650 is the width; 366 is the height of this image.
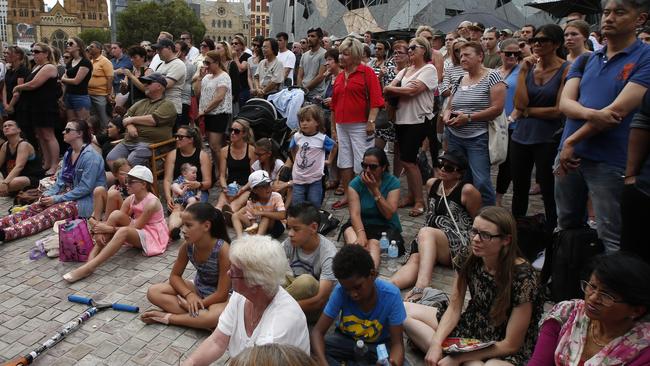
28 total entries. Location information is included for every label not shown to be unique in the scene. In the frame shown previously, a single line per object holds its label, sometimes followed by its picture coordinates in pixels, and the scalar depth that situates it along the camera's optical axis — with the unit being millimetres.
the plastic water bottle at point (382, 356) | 3054
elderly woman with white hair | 2713
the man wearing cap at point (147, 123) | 7039
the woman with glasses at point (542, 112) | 4508
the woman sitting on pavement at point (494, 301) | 3008
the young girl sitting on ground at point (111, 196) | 5863
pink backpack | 5258
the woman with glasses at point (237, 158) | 6566
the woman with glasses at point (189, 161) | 6692
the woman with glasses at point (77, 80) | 8531
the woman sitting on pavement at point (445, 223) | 4473
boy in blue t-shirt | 3182
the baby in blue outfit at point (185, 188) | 6562
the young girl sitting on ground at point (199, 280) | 3990
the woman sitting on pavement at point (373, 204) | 5000
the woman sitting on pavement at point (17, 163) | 7375
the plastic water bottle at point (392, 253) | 5043
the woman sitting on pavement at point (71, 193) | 6223
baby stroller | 7391
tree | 52406
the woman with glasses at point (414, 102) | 6051
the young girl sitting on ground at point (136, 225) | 5234
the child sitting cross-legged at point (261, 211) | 5660
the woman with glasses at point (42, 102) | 8047
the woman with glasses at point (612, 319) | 2297
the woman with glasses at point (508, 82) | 5816
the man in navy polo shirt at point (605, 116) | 3195
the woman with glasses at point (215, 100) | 7582
